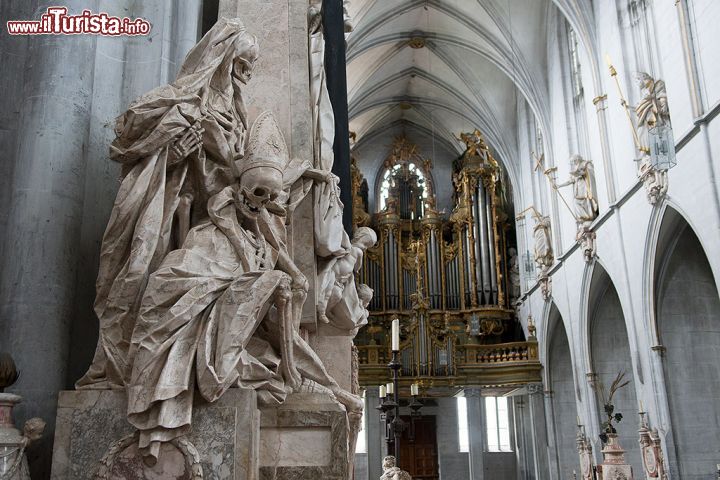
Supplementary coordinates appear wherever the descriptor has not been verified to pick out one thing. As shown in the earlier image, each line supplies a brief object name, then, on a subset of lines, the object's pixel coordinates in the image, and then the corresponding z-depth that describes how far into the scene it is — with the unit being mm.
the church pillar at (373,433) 18109
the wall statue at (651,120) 10766
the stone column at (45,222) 3117
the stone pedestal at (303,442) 3078
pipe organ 19953
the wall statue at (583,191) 14086
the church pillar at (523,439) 18797
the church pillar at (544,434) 16875
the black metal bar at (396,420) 8727
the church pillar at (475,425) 18078
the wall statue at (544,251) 17156
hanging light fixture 10078
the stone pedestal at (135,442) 2580
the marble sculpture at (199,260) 2588
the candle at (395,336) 8047
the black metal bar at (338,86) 5020
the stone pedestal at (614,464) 9852
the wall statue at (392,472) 8789
